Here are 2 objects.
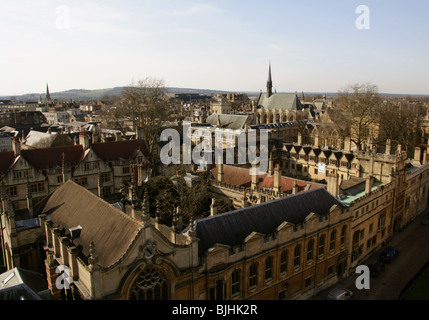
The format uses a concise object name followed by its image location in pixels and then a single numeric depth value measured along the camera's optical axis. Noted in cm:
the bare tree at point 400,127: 6188
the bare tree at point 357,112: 5534
